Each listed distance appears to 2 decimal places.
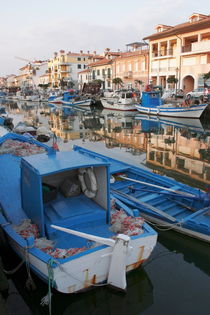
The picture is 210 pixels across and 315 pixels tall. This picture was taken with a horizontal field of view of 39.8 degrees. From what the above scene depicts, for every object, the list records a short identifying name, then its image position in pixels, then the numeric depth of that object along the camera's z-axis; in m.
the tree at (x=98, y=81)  46.50
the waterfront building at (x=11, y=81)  115.97
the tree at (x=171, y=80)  31.74
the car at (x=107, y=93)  39.03
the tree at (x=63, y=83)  65.81
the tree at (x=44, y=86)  71.72
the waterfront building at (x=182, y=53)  29.73
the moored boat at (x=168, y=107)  24.08
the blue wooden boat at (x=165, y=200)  5.77
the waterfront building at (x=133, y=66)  39.47
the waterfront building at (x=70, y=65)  71.00
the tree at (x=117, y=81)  41.61
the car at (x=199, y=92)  26.99
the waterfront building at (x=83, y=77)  59.52
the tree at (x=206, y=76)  25.81
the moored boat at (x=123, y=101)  31.92
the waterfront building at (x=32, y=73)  90.19
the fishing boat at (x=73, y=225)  3.95
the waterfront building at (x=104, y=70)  48.55
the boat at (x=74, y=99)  40.01
